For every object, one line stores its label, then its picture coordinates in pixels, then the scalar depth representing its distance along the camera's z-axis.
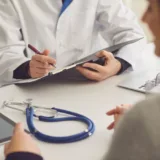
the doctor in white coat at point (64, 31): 2.01
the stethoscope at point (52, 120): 1.47
